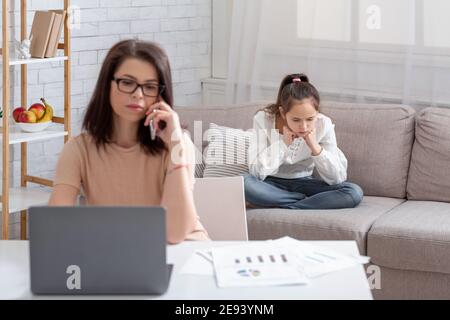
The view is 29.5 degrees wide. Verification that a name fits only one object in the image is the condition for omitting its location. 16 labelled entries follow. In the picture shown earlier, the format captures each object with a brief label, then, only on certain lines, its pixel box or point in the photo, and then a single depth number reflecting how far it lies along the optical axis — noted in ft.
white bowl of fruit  12.19
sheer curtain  13.38
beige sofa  10.61
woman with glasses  7.23
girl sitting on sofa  11.72
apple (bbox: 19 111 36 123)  12.18
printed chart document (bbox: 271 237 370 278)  6.02
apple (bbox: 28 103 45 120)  12.33
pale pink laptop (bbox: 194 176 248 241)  8.30
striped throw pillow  12.54
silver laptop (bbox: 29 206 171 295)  5.51
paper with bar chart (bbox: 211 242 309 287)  5.79
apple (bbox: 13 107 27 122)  12.23
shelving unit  11.53
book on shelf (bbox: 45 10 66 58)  12.27
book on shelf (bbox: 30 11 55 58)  12.22
